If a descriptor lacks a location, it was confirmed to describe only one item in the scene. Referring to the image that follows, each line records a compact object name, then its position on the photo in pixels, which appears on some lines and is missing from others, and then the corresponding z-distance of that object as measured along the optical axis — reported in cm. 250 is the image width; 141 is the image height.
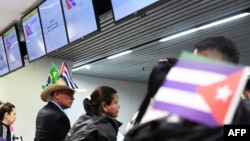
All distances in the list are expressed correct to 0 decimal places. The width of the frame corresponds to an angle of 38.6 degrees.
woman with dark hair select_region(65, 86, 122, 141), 226
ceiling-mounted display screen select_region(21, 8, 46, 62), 499
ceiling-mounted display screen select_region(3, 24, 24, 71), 580
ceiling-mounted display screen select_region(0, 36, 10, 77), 625
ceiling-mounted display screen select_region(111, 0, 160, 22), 312
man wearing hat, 305
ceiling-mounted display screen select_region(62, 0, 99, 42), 382
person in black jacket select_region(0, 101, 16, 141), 482
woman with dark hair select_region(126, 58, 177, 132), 128
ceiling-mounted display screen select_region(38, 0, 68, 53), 441
